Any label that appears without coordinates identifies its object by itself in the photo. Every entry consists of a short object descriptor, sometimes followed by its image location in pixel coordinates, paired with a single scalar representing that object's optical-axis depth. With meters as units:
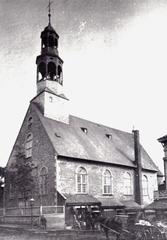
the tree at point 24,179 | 27.22
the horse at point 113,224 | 15.18
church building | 26.50
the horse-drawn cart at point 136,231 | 13.76
